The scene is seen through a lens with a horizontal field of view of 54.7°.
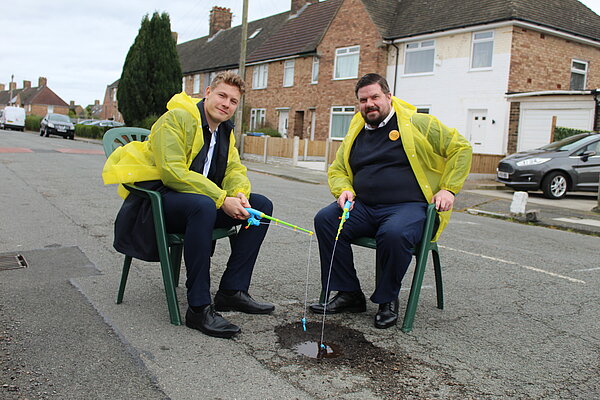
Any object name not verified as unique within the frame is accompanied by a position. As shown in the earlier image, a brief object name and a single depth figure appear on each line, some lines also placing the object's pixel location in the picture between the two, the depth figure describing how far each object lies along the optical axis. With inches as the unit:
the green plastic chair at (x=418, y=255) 154.9
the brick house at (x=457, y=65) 826.2
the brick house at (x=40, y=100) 3678.6
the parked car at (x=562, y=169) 574.9
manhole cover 199.9
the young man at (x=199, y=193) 146.3
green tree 1262.3
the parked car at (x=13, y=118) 1781.5
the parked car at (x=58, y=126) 1409.9
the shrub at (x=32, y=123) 1916.3
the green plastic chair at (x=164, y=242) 147.1
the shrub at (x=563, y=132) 719.1
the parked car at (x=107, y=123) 1523.0
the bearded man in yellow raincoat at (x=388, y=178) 165.8
